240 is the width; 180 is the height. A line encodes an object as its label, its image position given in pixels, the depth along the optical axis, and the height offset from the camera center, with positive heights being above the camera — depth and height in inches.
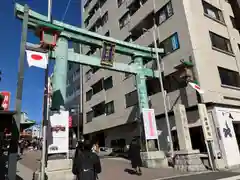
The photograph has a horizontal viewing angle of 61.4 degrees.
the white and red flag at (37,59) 298.8 +137.5
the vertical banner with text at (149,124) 497.7 +51.4
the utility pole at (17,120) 223.8 +40.2
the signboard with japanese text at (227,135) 505.4 +11.0
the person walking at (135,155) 389.7 -15.6
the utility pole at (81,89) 1313.2 +385.7
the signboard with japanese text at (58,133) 364.5 +34.1
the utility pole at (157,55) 507.5 +264.3
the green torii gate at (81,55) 414.6 +232.8
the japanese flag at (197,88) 514.6 +132.7
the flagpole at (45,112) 266.8 +56.8
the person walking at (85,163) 187.3 -11.7
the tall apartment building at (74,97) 1395.2 +409.2
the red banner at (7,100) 764.3 +207.7
